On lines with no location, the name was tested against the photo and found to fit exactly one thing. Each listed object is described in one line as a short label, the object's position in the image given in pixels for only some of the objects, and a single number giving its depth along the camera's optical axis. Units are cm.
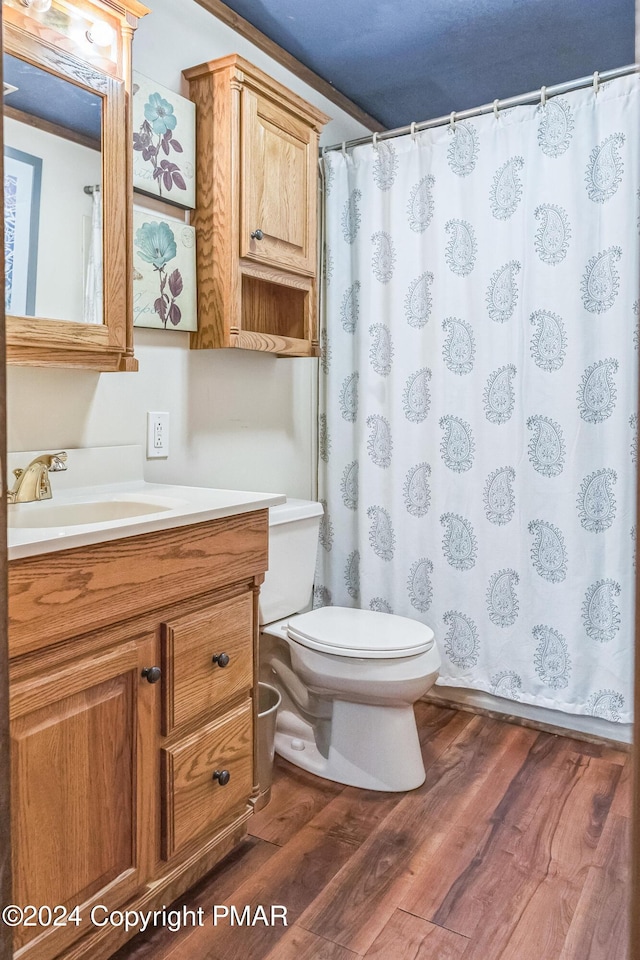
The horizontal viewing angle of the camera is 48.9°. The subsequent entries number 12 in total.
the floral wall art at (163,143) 183
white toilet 193
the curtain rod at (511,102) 209
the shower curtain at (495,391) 214
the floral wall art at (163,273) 186
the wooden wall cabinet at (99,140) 146
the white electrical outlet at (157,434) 195
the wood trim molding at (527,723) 225
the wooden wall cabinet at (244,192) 197
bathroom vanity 114
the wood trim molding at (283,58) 209
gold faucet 152
